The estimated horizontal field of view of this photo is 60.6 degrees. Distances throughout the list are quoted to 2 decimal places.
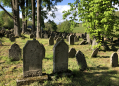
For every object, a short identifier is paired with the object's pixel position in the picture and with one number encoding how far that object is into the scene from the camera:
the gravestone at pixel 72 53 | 7.21
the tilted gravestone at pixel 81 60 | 5.14
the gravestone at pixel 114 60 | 5.48
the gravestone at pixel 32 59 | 3.82
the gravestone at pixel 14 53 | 6.18
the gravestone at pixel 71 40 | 12.81
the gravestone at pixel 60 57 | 4.25
